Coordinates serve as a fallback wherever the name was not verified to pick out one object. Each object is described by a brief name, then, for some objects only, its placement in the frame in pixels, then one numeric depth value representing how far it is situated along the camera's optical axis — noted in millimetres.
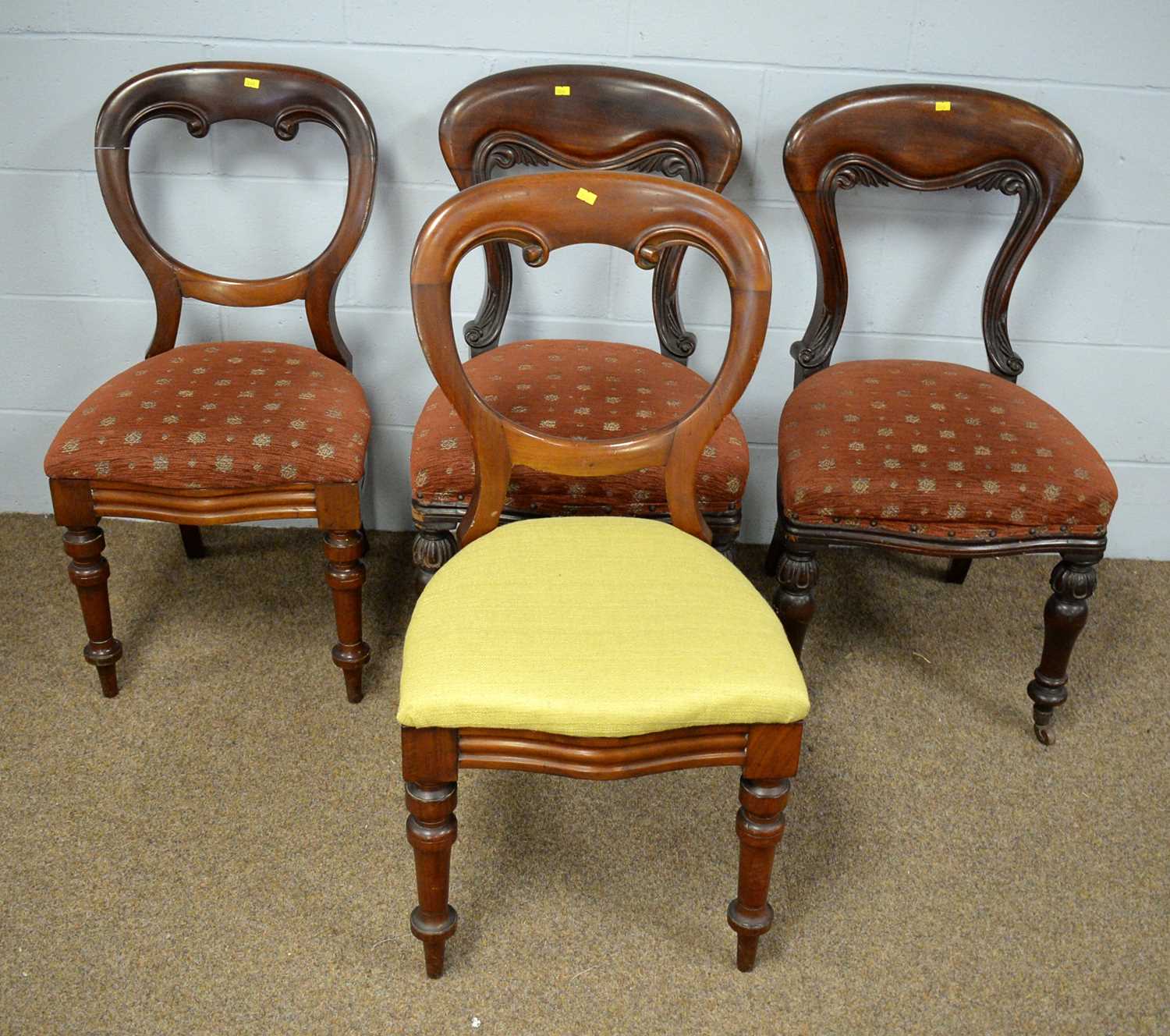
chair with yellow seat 1158
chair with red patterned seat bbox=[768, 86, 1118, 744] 1562
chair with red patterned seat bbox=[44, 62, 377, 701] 1598
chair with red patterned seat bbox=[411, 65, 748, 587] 1568
